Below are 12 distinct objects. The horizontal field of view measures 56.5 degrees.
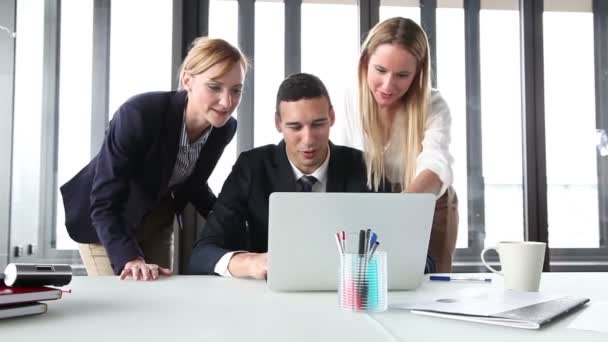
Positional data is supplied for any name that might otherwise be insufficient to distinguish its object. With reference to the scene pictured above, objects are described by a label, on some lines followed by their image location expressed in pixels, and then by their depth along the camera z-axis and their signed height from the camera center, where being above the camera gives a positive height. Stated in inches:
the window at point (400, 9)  110.0 +36.0
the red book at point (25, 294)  29.5 -5.5
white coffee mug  42.2 -5.5
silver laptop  38.9 -2.5
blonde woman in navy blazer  67.6 +5.0
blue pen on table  48.4 -7.5
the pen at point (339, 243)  36.5 -3.3
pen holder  33.7 -5.5
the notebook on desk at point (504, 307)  29.7 -6.7
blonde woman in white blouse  73.7 +11.0
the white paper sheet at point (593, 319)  29.6 -7.2
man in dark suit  66.3 +2.9
